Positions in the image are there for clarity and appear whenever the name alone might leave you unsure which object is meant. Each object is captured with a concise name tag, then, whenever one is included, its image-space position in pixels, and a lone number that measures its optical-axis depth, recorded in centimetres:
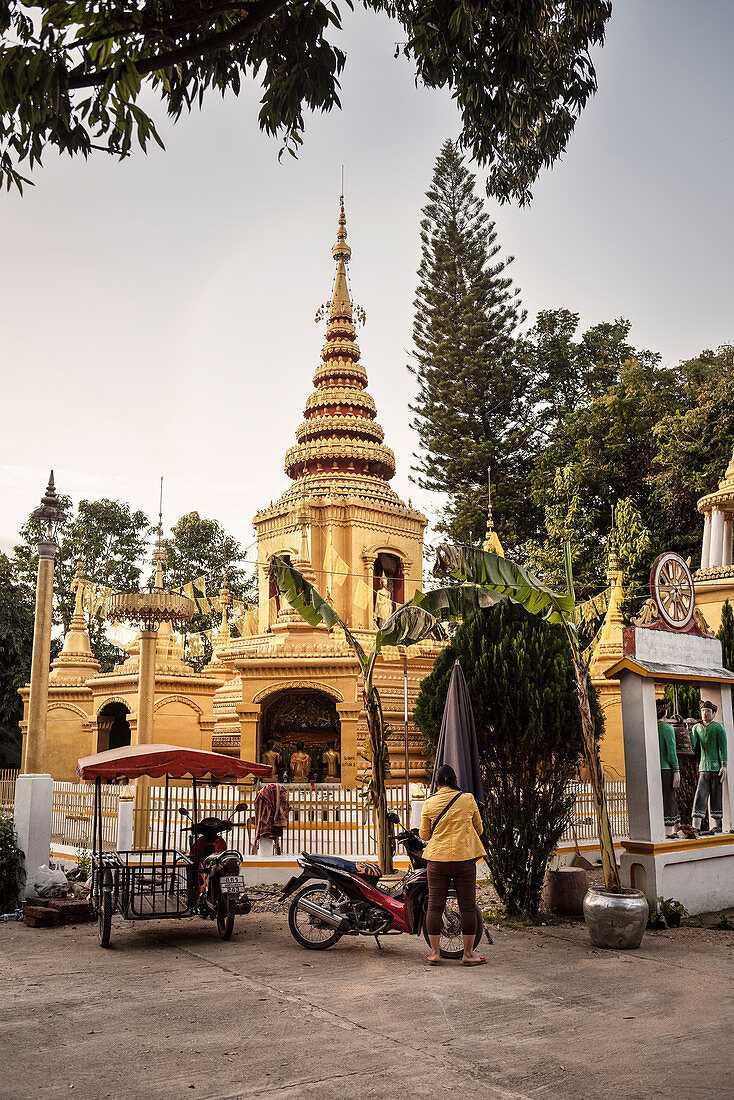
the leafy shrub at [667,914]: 908
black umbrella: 872
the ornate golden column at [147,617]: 1453
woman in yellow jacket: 748
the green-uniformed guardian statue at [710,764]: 1055
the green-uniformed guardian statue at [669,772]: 993
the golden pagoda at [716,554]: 2008
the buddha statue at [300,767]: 1775
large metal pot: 808
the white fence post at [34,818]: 1051
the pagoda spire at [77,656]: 2159
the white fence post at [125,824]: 1157
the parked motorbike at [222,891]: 867
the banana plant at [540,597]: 863
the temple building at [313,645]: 1789
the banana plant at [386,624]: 1030
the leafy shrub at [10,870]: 1028
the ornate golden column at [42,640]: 1091
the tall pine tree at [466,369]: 3431
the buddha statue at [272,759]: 1788
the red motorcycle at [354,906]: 799
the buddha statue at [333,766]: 1781
